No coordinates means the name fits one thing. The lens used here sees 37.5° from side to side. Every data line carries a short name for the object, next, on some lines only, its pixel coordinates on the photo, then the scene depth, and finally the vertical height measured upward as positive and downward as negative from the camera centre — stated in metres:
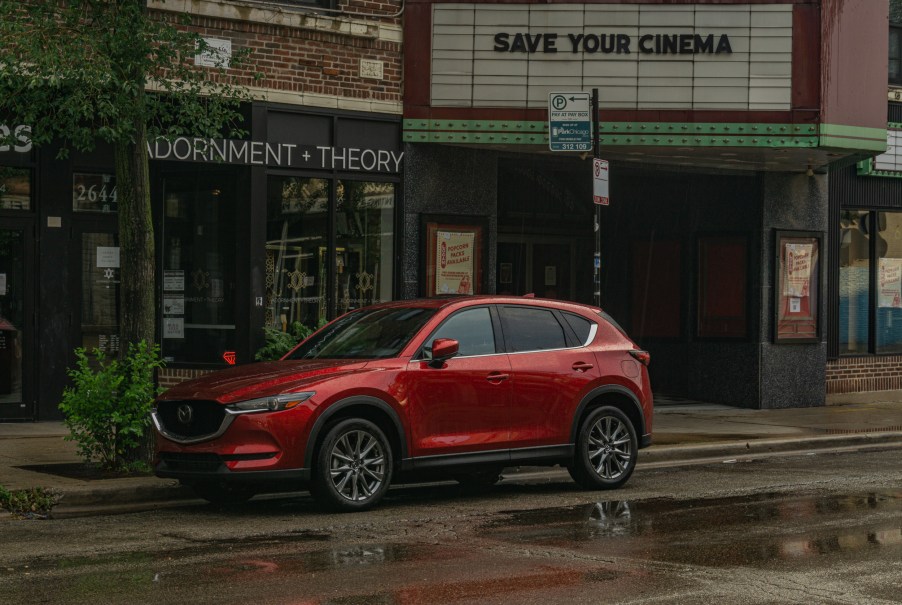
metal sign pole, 15.22 +0.78
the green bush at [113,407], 11.63 -1.09
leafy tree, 11.64 +1.77
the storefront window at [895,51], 22.91 +4.07
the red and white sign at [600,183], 15.08 +1.17
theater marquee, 18.11 +3.17
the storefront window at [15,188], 15.87 +1.13
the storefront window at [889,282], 23.09 +0.09
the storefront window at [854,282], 22.64 +0.08
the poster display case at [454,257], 18.22 +0.39
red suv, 9.98 -0.97
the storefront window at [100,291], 16.55 -0.10
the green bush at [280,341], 15.44 -0.67
